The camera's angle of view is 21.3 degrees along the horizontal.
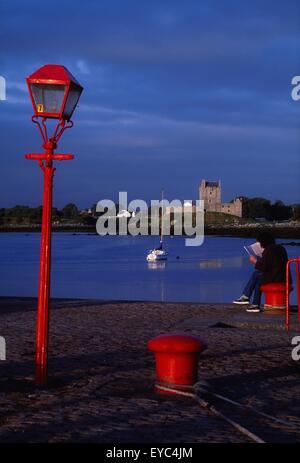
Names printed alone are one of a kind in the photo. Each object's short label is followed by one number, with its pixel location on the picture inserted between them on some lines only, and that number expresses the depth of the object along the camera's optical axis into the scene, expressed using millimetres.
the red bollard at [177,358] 7938
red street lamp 8227
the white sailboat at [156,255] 70875
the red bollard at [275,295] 14622
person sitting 14617
